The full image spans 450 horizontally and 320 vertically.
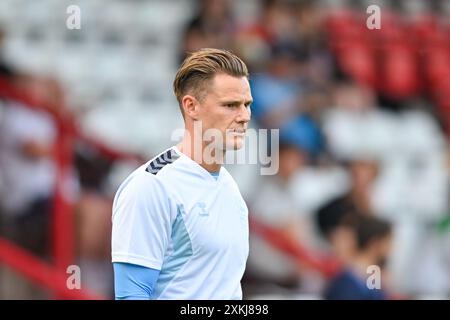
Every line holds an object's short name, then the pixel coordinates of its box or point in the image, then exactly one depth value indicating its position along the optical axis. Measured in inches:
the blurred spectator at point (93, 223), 482.3
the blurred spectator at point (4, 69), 523.2
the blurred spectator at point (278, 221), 517.0
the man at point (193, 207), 241.4
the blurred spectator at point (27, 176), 475.5
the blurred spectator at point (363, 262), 485.1
